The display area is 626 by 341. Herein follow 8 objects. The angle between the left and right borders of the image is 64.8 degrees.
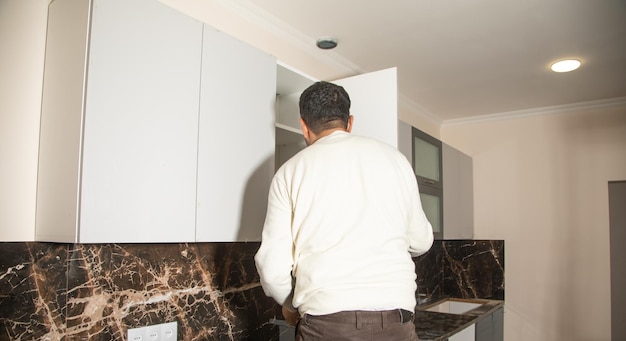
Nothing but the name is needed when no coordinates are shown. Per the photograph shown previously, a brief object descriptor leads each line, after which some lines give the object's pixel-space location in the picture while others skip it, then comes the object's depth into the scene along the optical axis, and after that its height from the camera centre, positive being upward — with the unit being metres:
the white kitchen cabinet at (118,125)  1.26 +0.25
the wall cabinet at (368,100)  2.02 +0.49
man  1.28 -0.06
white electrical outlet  1.60 -0.39
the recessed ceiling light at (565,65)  2.93 +0.94
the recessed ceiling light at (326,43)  2.59 +0.93
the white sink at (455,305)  3.95 -0.69
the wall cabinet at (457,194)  3.53 +0.20
